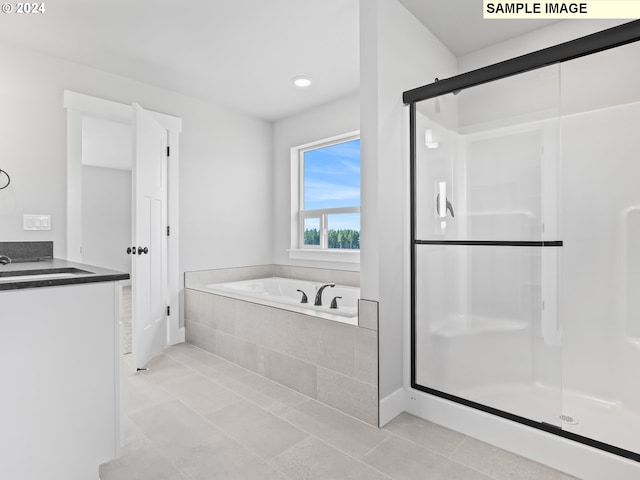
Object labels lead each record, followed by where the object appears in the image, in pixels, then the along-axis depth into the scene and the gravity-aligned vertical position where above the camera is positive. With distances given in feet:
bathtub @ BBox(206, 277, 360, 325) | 7.45 -1.58
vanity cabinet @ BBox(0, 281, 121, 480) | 3.94 -1.71
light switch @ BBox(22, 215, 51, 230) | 8.57 +0.45
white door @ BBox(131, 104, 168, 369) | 8.95 +0.07
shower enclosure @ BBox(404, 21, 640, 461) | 5.83 -0.05
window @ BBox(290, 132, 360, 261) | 11.84 +1.54
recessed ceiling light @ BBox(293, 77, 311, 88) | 10.11 +4.61
